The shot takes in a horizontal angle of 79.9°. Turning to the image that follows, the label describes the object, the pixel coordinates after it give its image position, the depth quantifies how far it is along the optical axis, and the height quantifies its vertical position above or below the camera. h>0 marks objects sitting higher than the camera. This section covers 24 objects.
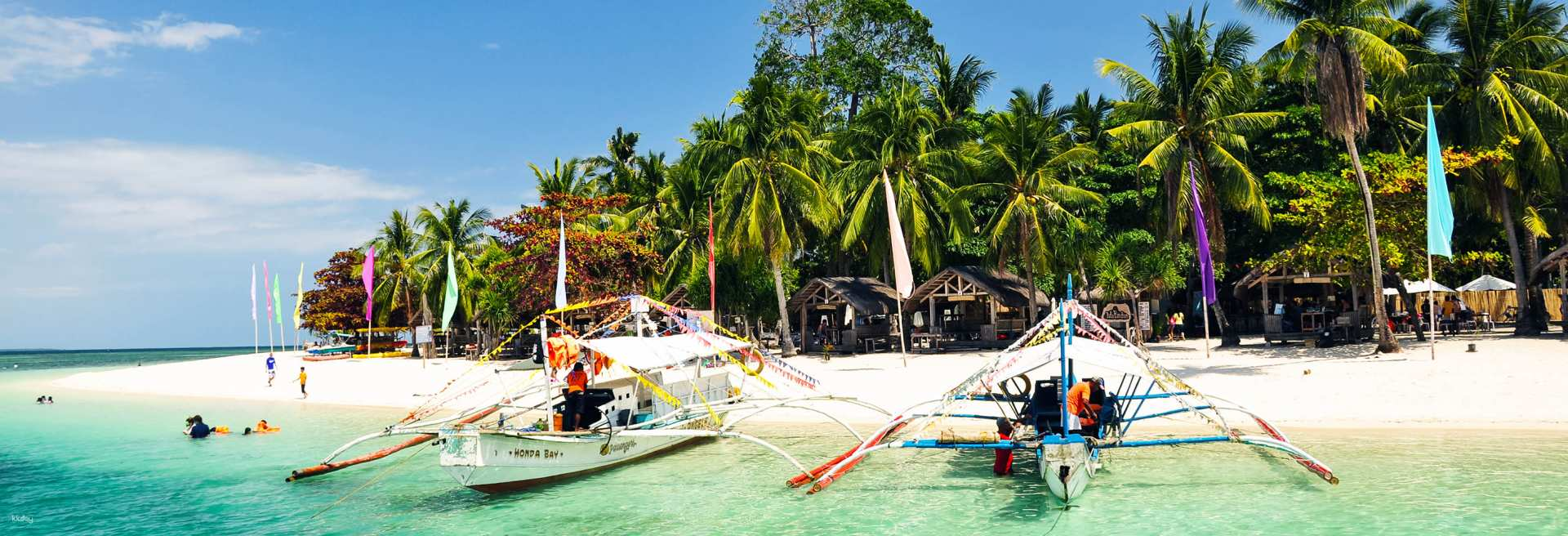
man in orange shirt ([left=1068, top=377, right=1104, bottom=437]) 11.65 -1.16
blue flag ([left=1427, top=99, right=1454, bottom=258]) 19.64 +2.02
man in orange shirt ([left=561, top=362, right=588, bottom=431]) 14.32 -1.03
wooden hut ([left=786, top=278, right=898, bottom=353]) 33.47 +0.38
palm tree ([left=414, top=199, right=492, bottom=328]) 45.03 +4.86
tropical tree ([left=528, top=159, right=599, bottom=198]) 45.59 +7.43
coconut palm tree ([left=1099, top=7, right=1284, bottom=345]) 26.98 +5.49
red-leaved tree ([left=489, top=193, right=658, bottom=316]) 34.75 +2.81
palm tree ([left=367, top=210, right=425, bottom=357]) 53.03 +4.63
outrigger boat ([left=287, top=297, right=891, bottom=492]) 12.77 -1.34
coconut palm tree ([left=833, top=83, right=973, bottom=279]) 33.28 +5.16
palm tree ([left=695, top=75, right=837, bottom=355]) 33.69 +5.37
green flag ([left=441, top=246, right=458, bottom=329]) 26.87 +1.06
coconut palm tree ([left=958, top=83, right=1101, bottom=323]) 30.72 +4.30
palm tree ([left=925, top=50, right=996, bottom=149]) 45.62 +11.37
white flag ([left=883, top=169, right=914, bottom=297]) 21.61 +1.40
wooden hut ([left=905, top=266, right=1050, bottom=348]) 32.81 +0.69
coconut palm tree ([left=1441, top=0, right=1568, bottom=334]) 25.16 +5.95
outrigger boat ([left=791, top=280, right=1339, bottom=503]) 11.08 -1.33
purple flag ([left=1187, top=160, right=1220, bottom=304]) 23.77 +1.40
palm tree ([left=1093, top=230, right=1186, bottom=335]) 32.06 +1.53
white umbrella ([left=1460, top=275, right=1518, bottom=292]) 31.42 +0.59
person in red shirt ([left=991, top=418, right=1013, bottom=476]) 13.37 -2.10
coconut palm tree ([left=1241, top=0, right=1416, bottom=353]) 22.08 +5.97
